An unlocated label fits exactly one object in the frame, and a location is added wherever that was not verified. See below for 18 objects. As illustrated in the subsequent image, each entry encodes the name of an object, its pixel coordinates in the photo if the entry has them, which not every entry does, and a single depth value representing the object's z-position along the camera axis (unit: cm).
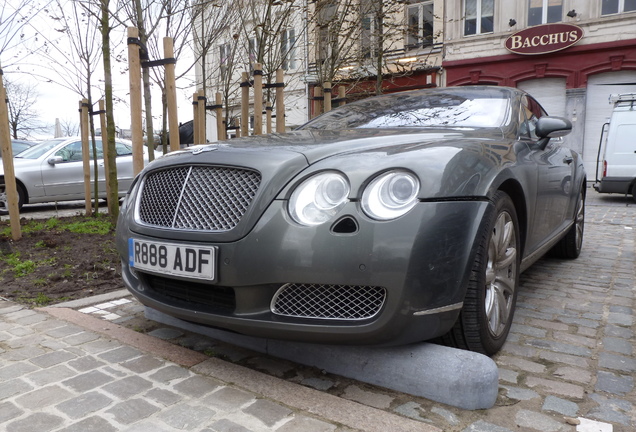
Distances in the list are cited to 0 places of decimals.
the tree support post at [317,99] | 770
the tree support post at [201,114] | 580
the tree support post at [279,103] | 617
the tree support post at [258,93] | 567
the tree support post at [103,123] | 678
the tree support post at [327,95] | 748
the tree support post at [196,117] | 606
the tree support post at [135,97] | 451
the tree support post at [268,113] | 744
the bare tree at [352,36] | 775
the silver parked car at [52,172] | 859
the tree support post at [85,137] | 685
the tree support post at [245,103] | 645
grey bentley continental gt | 189
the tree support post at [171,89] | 464
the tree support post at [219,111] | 633
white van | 1066
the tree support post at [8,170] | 515
